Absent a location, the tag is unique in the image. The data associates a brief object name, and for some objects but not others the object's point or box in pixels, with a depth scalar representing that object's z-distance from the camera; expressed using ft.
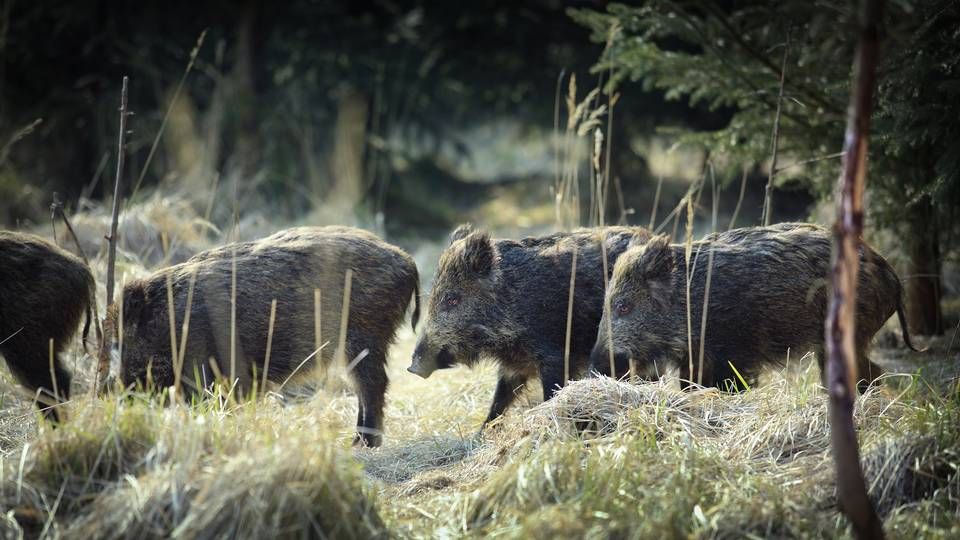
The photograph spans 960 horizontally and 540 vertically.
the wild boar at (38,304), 32.89
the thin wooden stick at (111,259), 30.69
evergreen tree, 35.70
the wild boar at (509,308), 34.73
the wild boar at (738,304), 32.89
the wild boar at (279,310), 32.99
